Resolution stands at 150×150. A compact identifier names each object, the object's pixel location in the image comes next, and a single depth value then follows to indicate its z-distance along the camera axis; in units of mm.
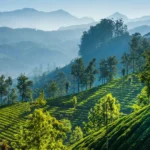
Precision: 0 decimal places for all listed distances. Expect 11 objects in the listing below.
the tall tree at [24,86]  166750
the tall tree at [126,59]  181625
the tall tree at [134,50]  178750
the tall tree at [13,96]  187925
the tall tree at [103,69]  178075
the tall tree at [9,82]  185175
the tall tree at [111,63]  179500
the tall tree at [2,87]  176450
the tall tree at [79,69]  179000
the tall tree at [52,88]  169525
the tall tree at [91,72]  176750
